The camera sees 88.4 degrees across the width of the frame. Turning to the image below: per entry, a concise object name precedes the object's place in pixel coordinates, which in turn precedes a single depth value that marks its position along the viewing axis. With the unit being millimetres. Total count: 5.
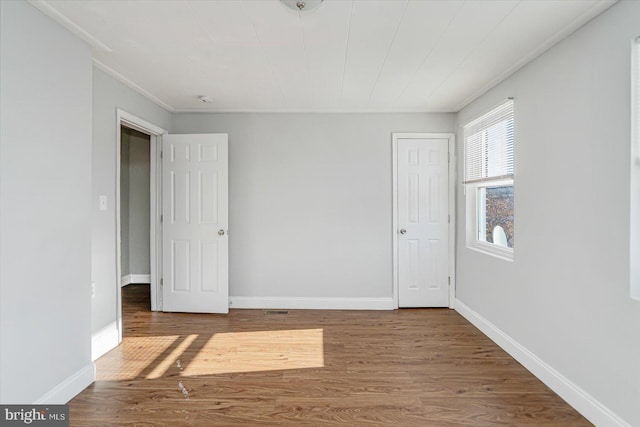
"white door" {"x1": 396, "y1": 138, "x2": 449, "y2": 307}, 3982
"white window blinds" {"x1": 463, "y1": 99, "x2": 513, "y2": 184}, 2932
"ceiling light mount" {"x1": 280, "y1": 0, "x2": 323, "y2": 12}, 1801
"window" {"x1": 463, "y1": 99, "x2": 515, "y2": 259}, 2963
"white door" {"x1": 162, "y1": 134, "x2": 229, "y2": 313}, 3793
